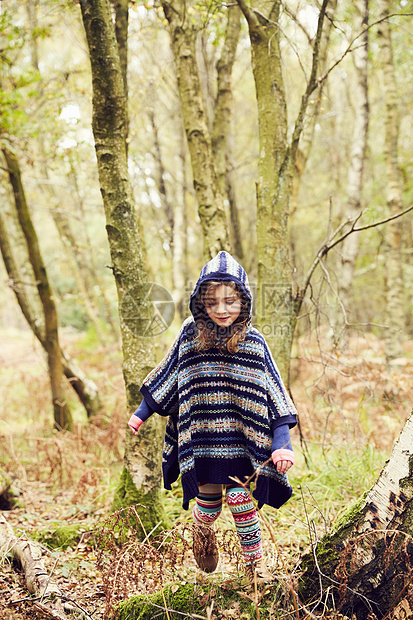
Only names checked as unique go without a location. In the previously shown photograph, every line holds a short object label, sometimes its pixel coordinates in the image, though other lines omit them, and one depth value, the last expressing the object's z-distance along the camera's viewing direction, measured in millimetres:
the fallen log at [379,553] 1856
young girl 2416
